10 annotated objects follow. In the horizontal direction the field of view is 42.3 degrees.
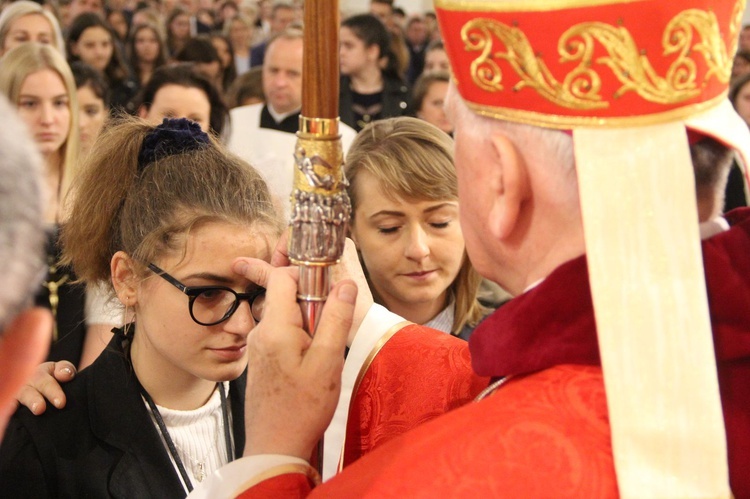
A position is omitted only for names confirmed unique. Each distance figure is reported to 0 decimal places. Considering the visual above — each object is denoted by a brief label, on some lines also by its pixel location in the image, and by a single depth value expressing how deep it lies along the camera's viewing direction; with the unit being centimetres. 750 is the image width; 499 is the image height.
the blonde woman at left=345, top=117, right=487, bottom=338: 311
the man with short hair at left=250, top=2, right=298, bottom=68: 1102
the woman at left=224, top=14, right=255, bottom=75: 1084
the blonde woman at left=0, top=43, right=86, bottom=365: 436
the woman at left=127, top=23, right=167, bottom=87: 867
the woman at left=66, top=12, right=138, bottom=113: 775
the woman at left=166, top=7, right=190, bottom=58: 1037
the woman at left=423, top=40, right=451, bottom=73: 766
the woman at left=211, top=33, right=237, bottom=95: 834
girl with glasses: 218
